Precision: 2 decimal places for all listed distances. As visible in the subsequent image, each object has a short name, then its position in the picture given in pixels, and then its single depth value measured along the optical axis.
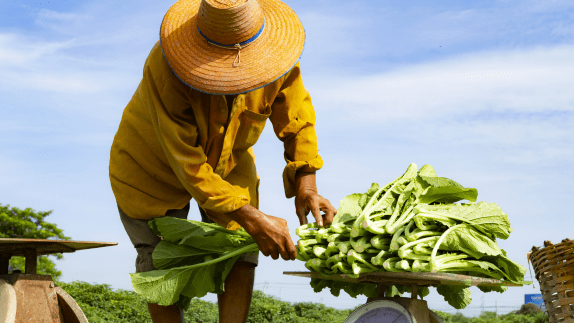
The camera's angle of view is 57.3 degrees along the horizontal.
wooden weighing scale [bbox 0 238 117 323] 2.65
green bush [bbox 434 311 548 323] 5.50
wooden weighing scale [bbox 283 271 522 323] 2.24
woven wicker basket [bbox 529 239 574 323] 2.83
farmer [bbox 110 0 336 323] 2.40
